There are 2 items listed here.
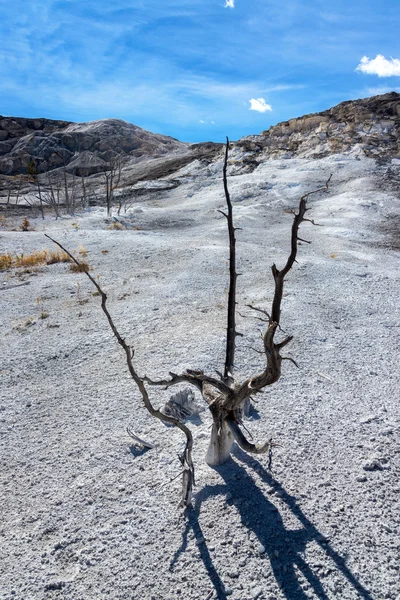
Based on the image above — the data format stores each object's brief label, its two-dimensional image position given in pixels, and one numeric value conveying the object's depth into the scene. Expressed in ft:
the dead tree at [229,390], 8.92
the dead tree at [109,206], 71.82
